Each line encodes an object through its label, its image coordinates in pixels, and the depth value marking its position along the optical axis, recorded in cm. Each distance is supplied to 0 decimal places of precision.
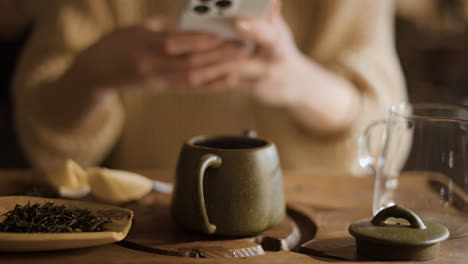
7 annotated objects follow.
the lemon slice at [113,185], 67
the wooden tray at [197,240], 51
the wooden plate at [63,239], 46
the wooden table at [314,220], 49
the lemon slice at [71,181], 69
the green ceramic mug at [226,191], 52
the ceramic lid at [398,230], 47
